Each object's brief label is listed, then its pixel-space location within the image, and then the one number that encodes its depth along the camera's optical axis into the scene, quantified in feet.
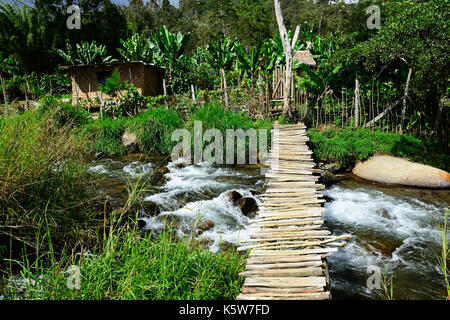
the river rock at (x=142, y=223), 15.30
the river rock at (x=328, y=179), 22.01
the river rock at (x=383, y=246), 13.43
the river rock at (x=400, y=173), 20.52
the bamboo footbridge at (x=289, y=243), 8.04
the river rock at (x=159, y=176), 23.09
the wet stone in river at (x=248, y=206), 17.14
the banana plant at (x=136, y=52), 60.70
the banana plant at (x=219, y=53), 56.44
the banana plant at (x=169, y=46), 50.96
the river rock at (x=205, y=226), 14.91
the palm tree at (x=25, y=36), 75.10
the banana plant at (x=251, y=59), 37.93
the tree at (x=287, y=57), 31.50
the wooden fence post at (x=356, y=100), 28.22
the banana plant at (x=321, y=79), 30.35
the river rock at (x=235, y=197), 18.24
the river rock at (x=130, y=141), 32.30
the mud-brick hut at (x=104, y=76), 52.75
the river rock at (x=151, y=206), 17.53
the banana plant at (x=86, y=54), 65.05
